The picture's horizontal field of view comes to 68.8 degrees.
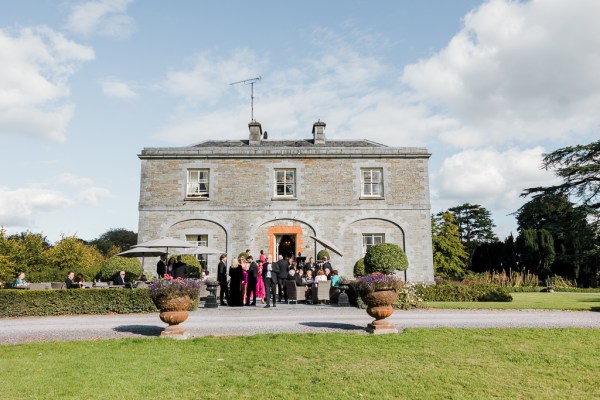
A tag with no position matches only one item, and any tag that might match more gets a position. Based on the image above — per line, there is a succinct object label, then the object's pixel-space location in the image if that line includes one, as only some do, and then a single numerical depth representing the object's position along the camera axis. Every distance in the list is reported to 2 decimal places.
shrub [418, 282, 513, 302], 15.58
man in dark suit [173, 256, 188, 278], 13.58
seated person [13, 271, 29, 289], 14.57
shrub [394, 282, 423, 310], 13.02
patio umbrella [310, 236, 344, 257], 18.79
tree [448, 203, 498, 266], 55.78
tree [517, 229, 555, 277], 30.45
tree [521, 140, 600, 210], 28.02
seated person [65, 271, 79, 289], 14.21
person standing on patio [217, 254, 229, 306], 14.40
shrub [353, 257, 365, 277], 18.50
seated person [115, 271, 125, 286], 16.56
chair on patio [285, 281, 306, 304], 14.84
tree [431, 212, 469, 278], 38.84
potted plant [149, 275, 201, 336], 8.30
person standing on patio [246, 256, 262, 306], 14.26
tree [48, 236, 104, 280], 25.41
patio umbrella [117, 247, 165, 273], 15.56
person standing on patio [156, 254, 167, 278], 15.12
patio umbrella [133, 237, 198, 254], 14.87
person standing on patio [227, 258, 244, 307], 14.10
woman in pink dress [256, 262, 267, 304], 16.35
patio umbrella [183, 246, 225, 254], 17.33
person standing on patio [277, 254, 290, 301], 15.03
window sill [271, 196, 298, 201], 21.82
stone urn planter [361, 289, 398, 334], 8.49
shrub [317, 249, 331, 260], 20.23
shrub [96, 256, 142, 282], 19.06
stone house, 21.48
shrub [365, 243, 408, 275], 16.89
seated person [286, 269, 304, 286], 15.18
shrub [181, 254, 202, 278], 18.00
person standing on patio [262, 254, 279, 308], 13.40
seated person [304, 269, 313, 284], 15.72
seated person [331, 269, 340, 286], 14.97
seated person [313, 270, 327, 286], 14.87
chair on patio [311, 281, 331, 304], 14.36
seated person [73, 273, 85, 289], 14.24
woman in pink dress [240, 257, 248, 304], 14.26
